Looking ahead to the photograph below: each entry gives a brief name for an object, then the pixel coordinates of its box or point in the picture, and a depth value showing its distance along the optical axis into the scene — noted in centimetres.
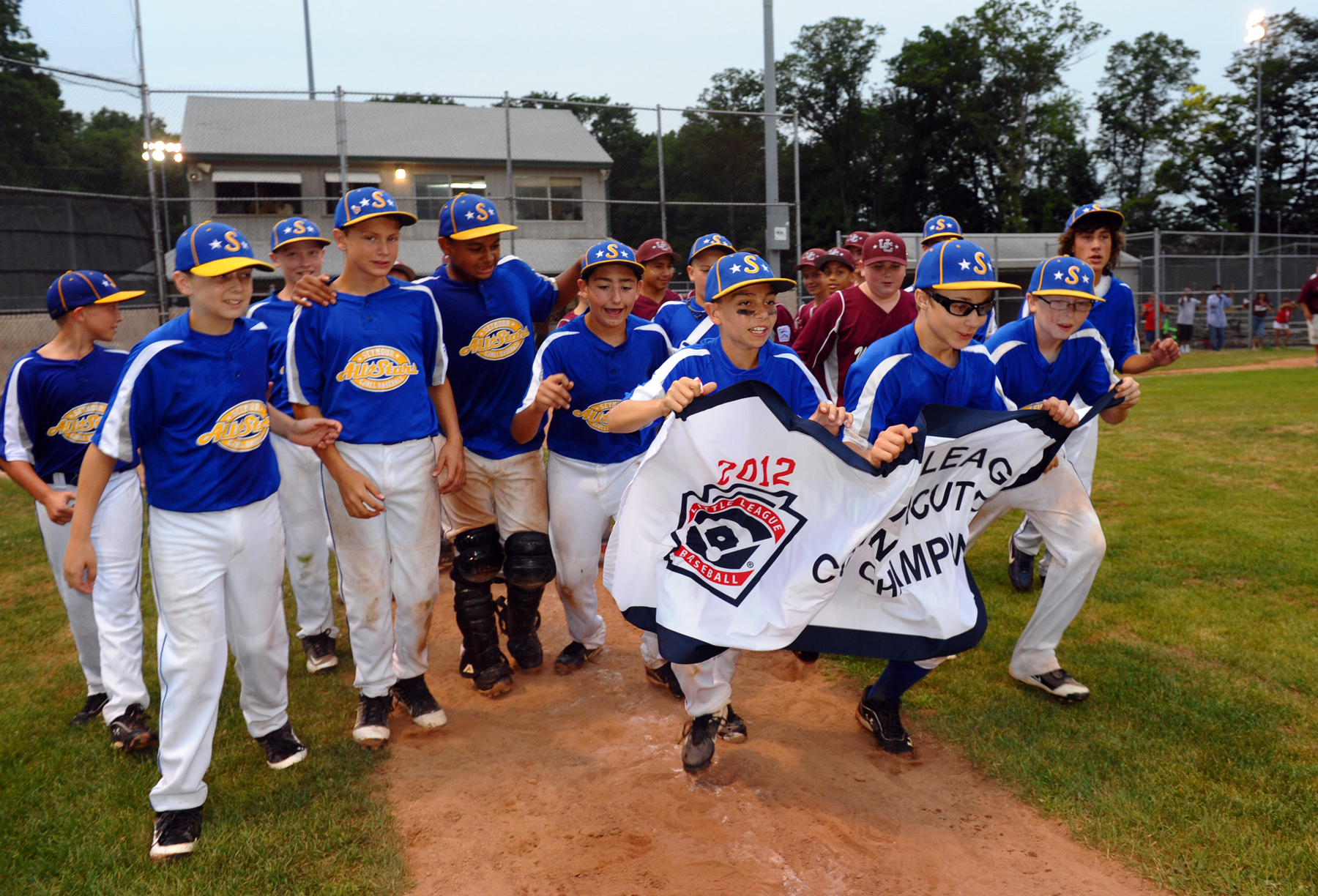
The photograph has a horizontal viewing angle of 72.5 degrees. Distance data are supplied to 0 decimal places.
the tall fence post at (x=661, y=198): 1608
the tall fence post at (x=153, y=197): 1289
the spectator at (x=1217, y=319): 2569
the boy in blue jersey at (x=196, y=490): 374
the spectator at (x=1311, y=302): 1644
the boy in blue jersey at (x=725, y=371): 394
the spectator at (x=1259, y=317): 2683
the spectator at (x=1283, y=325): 2653
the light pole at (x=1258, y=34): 3428
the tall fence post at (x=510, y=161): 1477
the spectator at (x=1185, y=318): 2544
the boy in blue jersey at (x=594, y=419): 501
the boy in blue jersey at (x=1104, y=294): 562
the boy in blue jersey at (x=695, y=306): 687
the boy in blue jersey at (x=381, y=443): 439
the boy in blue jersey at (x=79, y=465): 464
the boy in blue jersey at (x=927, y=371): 401
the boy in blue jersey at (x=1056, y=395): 470
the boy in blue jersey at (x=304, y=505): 565
